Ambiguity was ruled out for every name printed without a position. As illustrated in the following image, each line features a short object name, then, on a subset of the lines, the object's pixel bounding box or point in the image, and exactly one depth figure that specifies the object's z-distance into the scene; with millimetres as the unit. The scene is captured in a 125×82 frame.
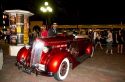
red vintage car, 3247
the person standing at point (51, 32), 4244
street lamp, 8372
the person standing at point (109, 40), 6484
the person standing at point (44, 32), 5429
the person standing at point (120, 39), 6607
